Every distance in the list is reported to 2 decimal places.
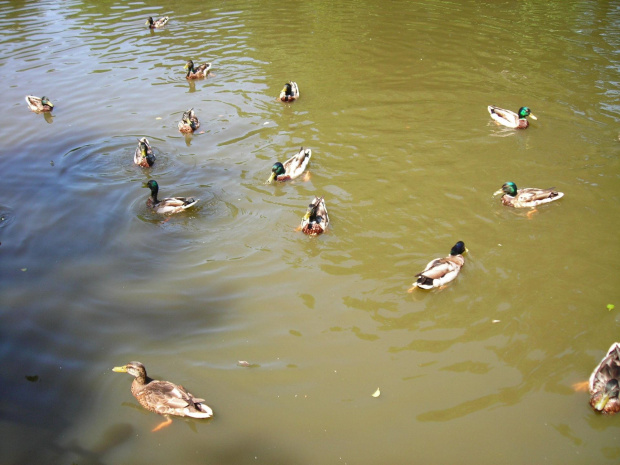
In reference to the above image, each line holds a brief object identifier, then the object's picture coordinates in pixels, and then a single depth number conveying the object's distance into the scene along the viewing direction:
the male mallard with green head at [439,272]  6.73
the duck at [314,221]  7.93
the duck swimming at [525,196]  8.41
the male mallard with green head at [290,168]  9.47
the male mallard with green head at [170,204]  8.58
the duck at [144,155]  10.10
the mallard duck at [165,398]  5.29
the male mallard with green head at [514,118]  10.95
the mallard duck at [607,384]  5.20
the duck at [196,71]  14.06
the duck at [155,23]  18.31
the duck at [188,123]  11.27
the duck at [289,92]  12.50
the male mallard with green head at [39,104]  12.75
